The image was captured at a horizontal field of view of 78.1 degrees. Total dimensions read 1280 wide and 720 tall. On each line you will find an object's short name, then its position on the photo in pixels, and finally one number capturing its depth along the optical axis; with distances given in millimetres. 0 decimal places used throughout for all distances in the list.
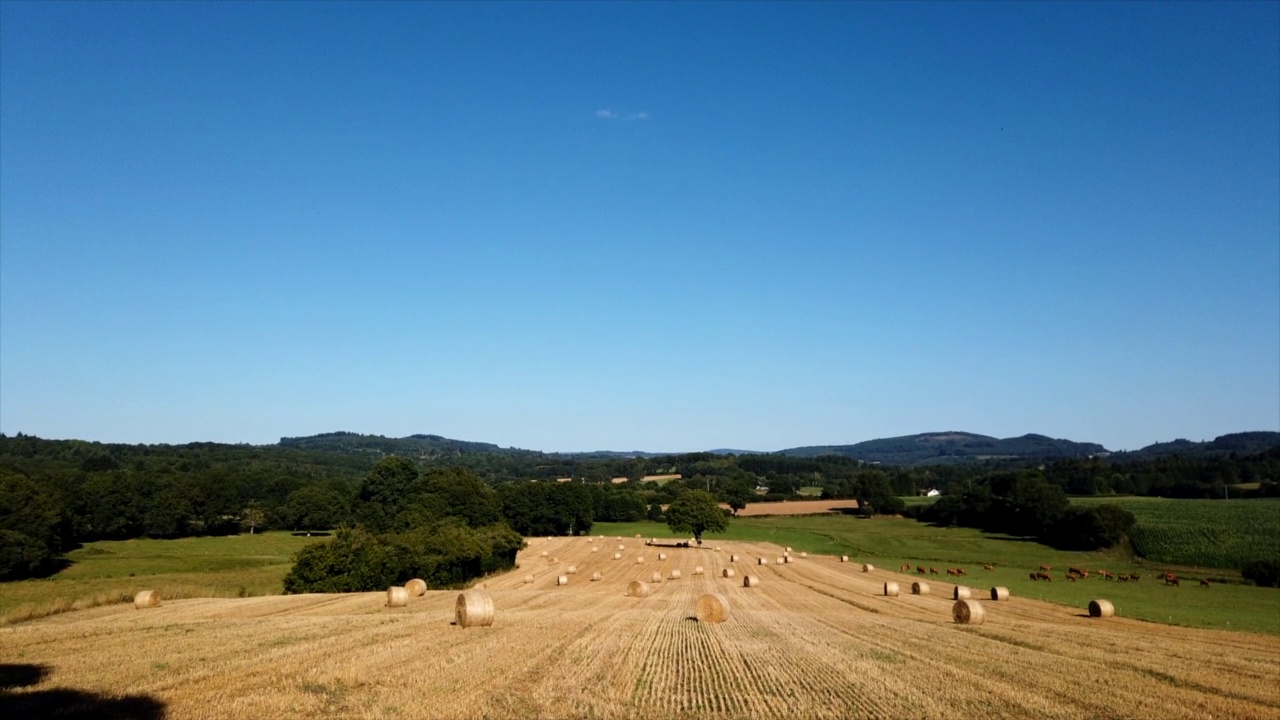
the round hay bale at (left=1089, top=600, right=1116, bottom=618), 33406
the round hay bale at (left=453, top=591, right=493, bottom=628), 23344
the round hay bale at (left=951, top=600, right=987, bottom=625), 29016
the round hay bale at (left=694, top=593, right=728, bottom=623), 26984
